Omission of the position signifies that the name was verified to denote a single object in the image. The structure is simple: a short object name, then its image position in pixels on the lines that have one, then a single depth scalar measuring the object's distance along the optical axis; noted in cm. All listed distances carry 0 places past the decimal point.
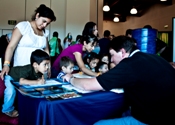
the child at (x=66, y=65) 189
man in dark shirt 110
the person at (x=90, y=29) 264
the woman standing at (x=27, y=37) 177
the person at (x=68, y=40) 500
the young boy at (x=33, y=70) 156
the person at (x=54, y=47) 453
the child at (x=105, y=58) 289
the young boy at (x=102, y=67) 260
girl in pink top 210
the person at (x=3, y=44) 223
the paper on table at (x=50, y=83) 139
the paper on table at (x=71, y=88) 126
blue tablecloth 102
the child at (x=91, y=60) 265
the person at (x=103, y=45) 310
